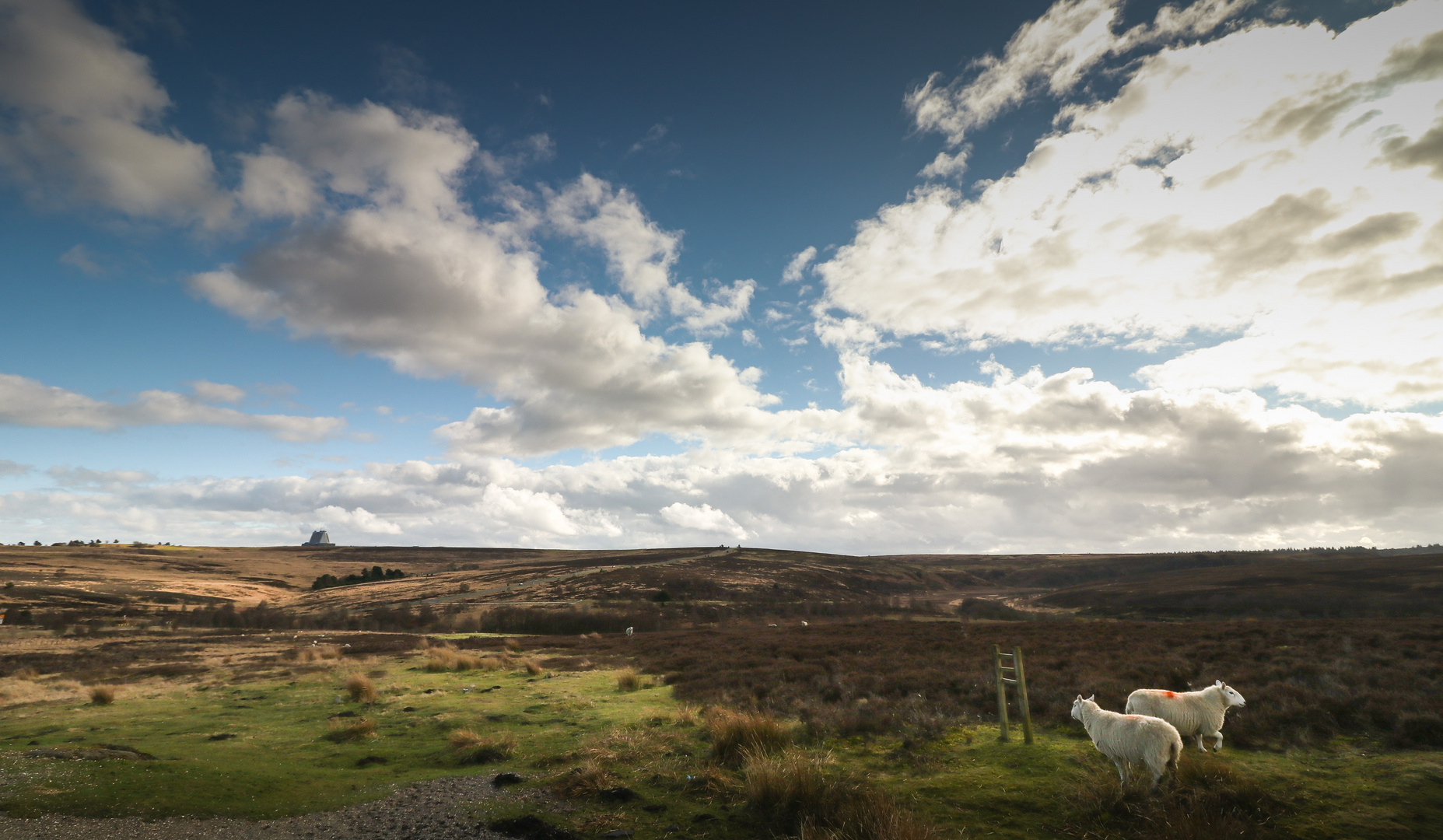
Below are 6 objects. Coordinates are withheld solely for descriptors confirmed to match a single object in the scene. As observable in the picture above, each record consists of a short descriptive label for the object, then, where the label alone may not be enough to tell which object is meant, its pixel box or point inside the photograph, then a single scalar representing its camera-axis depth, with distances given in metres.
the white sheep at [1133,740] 8.54
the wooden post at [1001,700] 12.16
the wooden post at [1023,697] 11.68
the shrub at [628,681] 21.20
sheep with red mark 10.70
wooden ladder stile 11.72
